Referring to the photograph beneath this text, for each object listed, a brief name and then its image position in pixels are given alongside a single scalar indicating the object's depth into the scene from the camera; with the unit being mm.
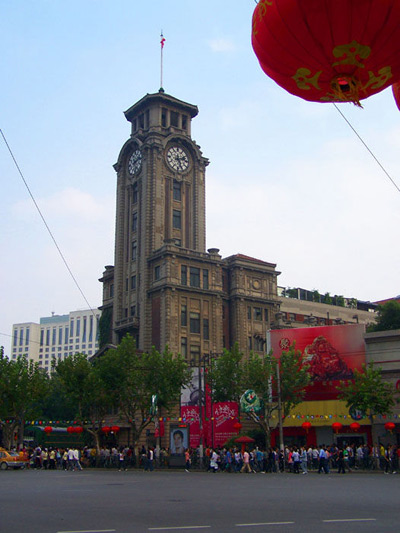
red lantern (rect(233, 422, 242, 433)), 42781
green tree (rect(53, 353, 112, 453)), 46750
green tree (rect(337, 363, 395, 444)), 38250
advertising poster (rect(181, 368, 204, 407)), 46781
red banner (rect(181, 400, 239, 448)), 42875
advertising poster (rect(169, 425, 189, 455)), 40000
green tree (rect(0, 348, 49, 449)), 48906
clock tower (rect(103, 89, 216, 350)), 67062
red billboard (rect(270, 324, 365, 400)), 47750
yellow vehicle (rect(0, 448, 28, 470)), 40312
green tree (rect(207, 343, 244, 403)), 45750
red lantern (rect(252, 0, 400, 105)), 7379
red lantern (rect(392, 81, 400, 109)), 8914
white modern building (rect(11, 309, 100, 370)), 194750
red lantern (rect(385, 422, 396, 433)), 39578
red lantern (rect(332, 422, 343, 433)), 43562
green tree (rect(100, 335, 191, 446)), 45844
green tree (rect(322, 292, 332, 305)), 90000
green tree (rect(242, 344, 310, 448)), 43781
